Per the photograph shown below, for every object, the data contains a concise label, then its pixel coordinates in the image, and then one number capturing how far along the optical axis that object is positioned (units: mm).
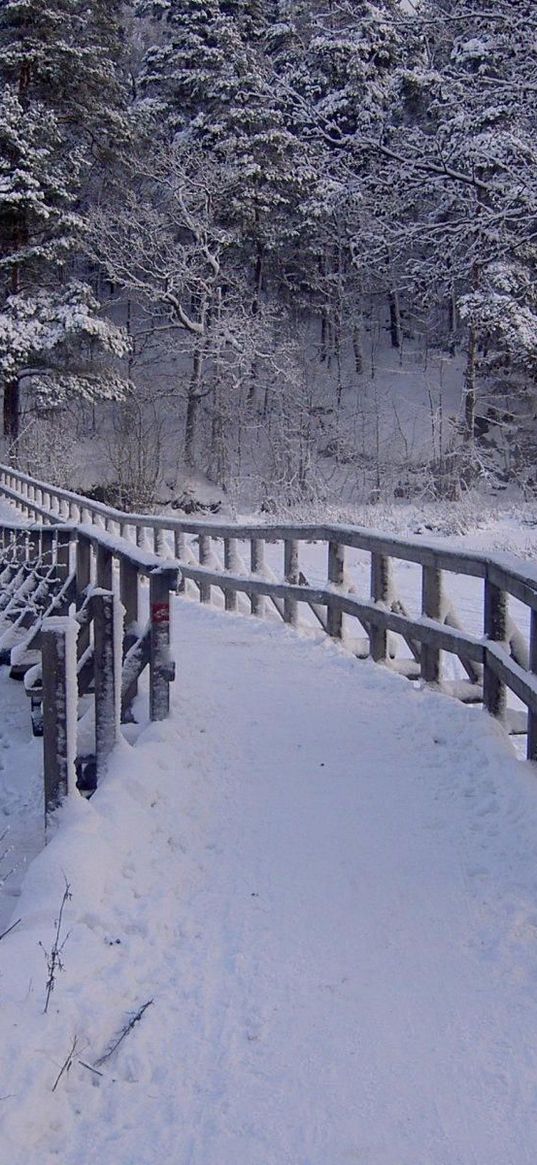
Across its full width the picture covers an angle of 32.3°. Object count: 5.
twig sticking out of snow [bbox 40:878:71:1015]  2969
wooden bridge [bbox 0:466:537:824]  4840
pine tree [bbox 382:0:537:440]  7363
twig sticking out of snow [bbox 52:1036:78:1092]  2699
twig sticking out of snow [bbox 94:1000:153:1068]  2863
